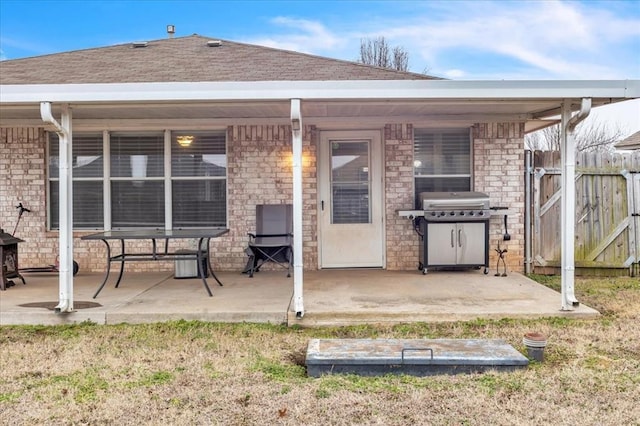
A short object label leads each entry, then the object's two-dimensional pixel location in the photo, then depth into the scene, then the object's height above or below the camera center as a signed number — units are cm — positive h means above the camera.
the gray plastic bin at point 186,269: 673 -72
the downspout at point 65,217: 480 -1
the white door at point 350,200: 729 +20
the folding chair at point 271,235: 691 -28
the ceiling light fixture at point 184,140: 733 +110
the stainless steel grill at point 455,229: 668 -21
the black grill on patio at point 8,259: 605 -52
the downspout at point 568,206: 480 +6
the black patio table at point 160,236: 538 -22
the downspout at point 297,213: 470 +1
